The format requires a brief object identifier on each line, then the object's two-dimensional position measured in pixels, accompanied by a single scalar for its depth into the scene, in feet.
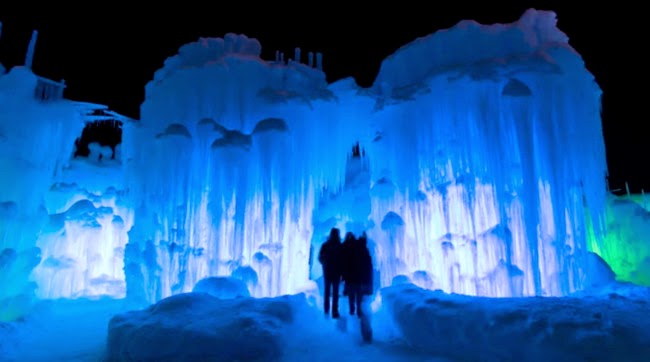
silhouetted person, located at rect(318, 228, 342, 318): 23.82
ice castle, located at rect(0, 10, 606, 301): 31.22
